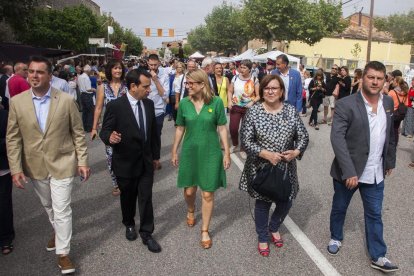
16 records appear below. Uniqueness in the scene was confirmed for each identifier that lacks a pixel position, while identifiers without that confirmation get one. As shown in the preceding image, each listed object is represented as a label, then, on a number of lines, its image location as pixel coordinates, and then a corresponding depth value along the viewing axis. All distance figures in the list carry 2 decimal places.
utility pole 26.30
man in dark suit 3.65
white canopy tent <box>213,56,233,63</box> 32.34
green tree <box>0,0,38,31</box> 18.31
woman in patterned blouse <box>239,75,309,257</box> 3.46
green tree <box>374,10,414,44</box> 38.12
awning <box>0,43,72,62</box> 13.51
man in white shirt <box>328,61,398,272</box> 3.37
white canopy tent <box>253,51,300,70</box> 22.97
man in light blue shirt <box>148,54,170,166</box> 6.36
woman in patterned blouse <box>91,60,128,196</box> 5.25
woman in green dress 3.79
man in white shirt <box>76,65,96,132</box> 10.50
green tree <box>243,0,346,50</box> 34.50
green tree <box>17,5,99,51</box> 27.41
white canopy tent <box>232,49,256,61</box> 29.53
